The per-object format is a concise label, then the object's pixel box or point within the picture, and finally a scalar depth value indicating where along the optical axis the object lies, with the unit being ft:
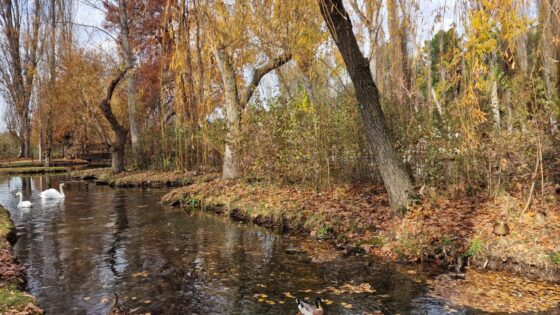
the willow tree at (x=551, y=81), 14.68
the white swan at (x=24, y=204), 44.65
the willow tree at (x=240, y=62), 31.81
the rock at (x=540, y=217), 21.58
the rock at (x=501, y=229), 21.48
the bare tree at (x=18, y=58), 114.62
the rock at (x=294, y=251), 25.44
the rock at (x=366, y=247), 24.70
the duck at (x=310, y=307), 15.28
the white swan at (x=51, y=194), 50.34
